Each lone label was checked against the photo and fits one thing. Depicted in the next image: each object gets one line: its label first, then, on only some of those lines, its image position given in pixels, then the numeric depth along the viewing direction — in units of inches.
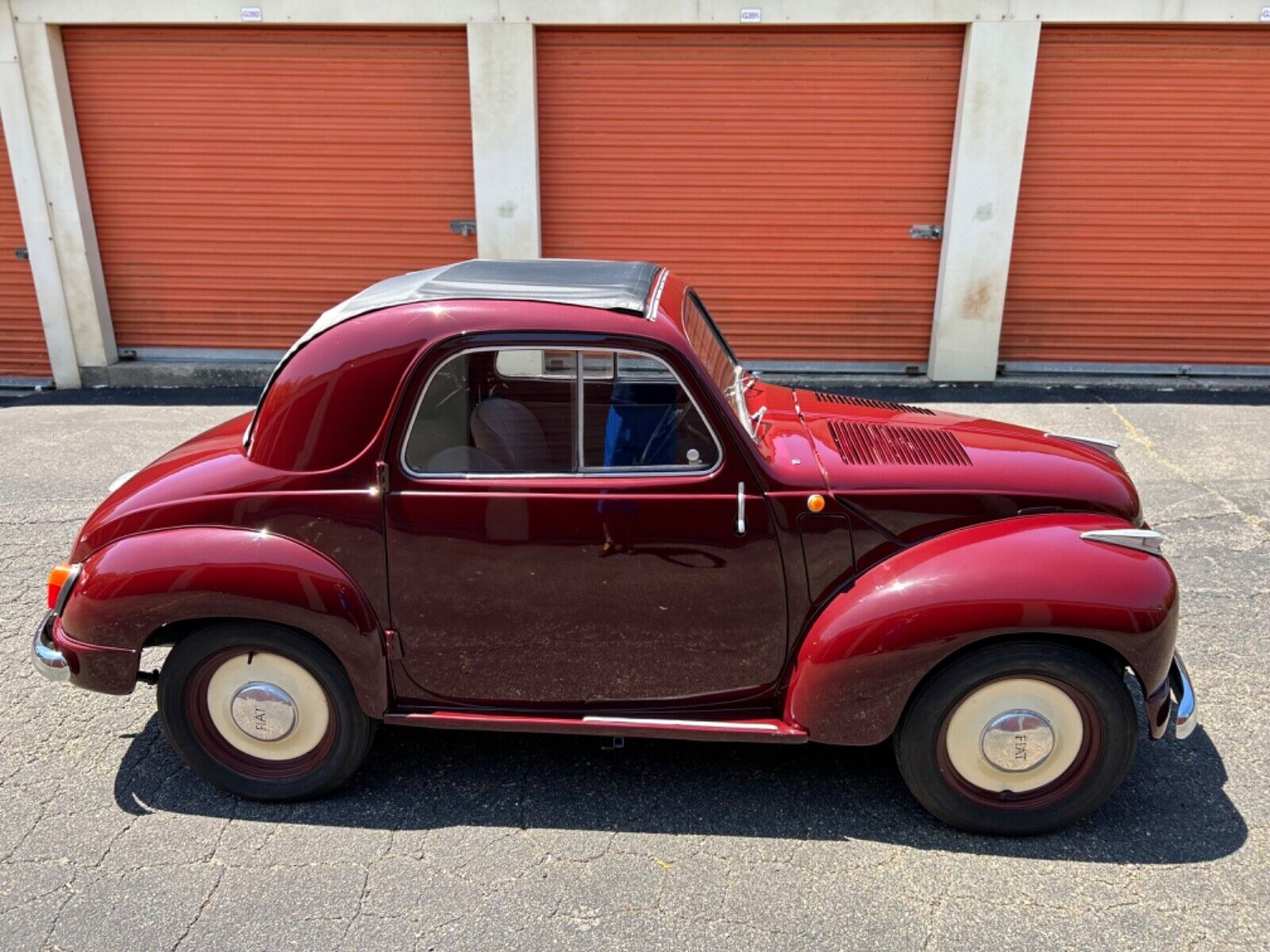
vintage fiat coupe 113.8
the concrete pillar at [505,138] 305.9
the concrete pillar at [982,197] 301.1
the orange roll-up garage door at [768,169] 311.4
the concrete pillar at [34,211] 314.0
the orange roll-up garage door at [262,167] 317.4
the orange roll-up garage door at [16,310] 335.0
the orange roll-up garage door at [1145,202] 306.7
